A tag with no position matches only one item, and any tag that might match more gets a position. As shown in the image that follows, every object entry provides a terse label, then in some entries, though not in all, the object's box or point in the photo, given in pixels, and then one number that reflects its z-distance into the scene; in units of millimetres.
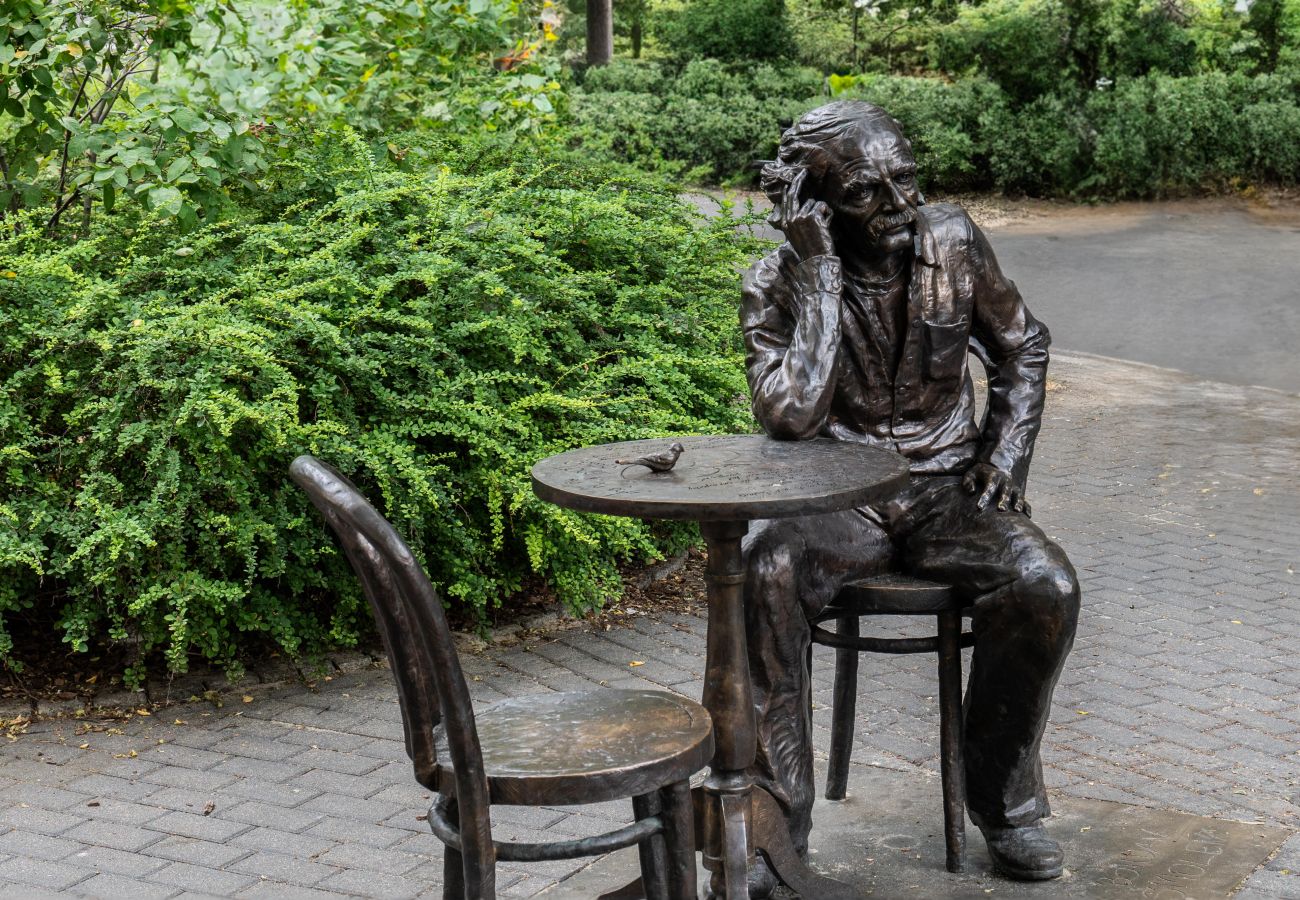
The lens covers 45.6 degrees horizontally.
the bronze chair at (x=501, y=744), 2696
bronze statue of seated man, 3688
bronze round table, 3156
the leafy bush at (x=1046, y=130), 17688
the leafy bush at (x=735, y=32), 23188
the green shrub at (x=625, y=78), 21125
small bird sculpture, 3436
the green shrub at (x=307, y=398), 5117
